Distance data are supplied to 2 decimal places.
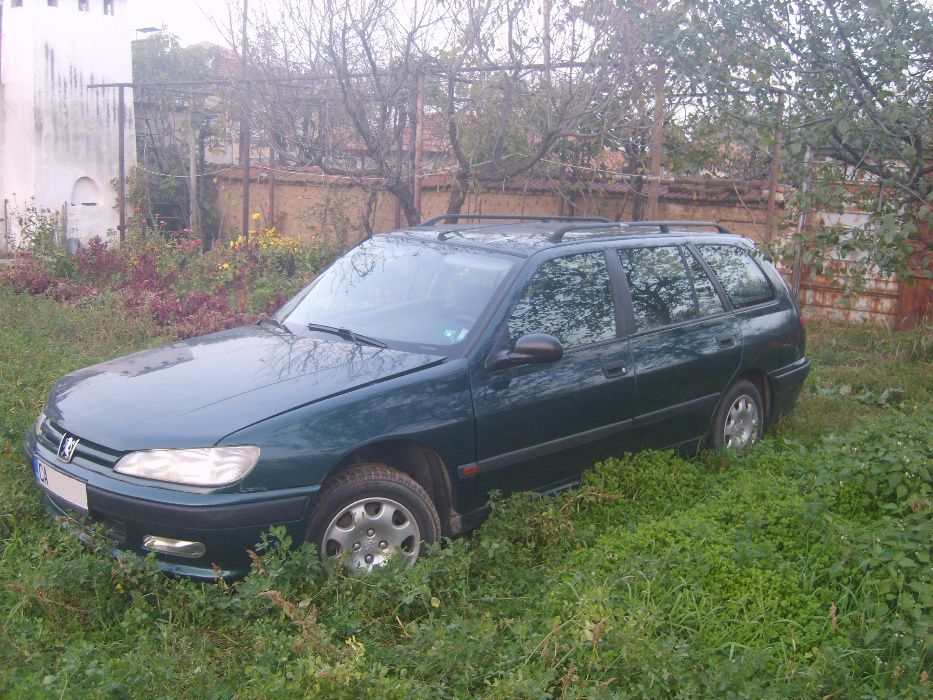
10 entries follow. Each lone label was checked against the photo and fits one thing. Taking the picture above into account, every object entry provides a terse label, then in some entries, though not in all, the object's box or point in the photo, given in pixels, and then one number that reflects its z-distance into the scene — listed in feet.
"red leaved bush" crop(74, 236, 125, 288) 37.11
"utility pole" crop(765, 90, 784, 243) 30.68
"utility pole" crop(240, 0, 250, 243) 36.52
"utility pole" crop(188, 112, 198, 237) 47.01
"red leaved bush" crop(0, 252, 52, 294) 33.45
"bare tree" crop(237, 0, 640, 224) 28.37
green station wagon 12.21
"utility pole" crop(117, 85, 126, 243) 49.21
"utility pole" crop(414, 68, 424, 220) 29.81
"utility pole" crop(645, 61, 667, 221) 29.12
